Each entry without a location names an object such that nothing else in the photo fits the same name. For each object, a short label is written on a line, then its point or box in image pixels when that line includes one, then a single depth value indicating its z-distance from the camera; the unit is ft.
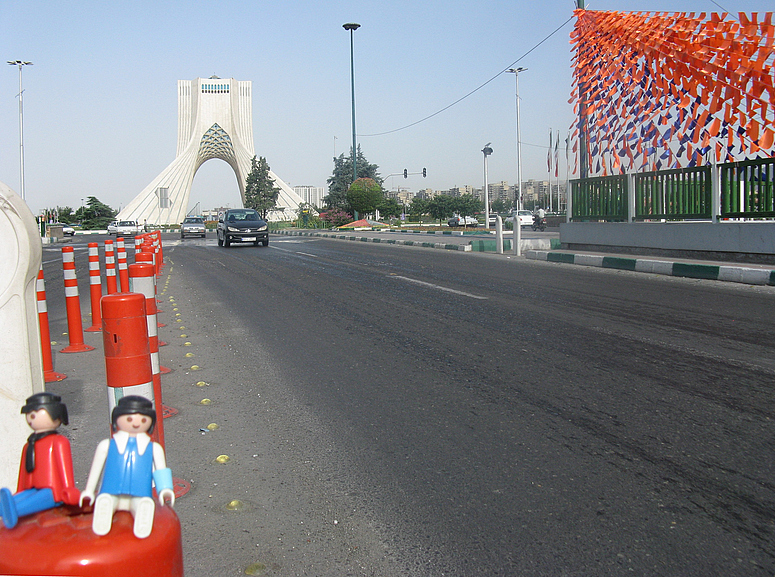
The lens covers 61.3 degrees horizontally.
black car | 87.45
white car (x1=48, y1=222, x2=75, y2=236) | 169.45
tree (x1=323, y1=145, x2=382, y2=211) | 299.58
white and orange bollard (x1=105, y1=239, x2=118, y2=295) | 29.34
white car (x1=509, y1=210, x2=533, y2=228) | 160.66
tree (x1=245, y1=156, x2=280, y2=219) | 250.37
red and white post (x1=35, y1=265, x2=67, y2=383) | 16.84
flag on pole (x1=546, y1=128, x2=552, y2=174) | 200.08
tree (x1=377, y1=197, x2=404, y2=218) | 249.55
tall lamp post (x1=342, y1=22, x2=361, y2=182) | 148.36
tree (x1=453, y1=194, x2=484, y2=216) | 256.52
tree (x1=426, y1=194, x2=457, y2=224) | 254.78
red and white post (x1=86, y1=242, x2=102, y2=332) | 23.76
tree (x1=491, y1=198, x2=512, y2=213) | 441.93
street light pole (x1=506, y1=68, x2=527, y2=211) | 159.74
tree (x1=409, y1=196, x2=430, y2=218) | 292.18
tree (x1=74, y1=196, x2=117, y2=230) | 265.87
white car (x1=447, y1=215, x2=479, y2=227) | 187.52
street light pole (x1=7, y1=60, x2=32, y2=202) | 146.72
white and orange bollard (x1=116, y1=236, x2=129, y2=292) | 28.73
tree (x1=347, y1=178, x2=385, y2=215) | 168.14
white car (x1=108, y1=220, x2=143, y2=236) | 163.14
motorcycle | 142.82
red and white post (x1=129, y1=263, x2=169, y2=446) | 12.81
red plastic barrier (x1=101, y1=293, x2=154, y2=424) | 7.74
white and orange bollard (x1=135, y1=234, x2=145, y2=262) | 40.88
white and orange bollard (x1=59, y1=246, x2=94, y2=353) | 21.13
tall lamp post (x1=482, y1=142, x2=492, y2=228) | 137.08
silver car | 143.43
